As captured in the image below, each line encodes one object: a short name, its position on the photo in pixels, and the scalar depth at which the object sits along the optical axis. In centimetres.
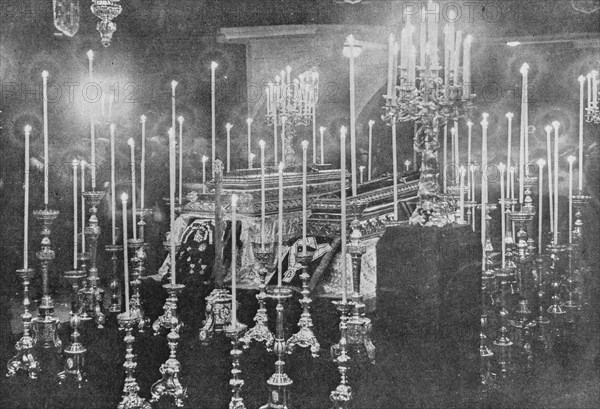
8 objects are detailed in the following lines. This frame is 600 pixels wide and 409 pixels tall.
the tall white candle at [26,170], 278
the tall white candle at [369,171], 647
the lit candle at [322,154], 597
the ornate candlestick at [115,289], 373
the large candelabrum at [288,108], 504
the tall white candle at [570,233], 360
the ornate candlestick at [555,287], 372
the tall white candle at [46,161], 281
